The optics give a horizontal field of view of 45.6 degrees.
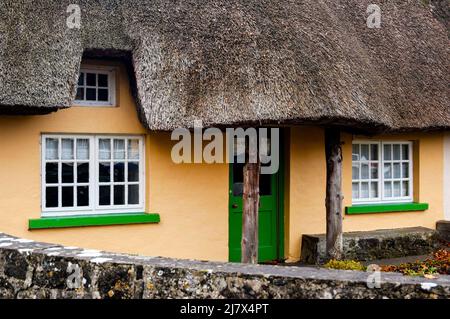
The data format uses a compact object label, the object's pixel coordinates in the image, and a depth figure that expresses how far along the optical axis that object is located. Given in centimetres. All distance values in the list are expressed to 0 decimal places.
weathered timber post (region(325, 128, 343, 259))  837
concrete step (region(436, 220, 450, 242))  1020
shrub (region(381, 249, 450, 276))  677
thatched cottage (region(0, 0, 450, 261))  701
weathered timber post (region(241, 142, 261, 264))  752
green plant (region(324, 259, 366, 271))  684
